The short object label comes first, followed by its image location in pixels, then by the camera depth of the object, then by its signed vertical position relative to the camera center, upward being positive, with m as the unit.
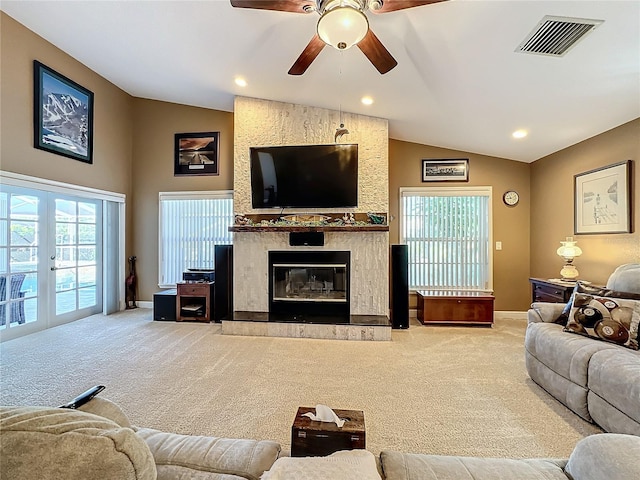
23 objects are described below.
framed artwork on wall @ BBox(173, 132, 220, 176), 5.45 +1.62
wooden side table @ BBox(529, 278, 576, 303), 3.47 -0.57
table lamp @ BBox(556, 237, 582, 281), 3.76 -0.15
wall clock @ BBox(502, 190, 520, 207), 4.95 +0.73
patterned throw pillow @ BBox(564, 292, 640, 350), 2.28 -0.59
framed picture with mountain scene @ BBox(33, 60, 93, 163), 3.99 +1.81
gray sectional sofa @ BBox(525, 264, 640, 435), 1.88 -0.88
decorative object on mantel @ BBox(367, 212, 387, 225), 4.27 +0.35
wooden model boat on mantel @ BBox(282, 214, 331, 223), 4.39 +0.37
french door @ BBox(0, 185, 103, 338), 3.88 -0.20
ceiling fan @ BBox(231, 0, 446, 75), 1.91 +1.51
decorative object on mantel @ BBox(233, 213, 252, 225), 4.51 +0.35
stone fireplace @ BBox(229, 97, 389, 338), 4.42 +0.46
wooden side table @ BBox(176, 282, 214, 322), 4.87 -0.86
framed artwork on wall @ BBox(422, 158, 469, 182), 5.04 +1.21
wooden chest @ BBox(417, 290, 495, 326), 4.50 -0.96
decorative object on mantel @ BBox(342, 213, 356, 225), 4.26 +0.35
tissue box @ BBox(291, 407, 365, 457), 1.02 -0.65
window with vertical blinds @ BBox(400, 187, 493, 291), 5.01 +0.12
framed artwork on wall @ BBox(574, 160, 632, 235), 3.29 +0.50
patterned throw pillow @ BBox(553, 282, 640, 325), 2.47 -0.42
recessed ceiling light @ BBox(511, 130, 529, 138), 4.00 +1.44
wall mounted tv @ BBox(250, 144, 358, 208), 4.37 +0.98
